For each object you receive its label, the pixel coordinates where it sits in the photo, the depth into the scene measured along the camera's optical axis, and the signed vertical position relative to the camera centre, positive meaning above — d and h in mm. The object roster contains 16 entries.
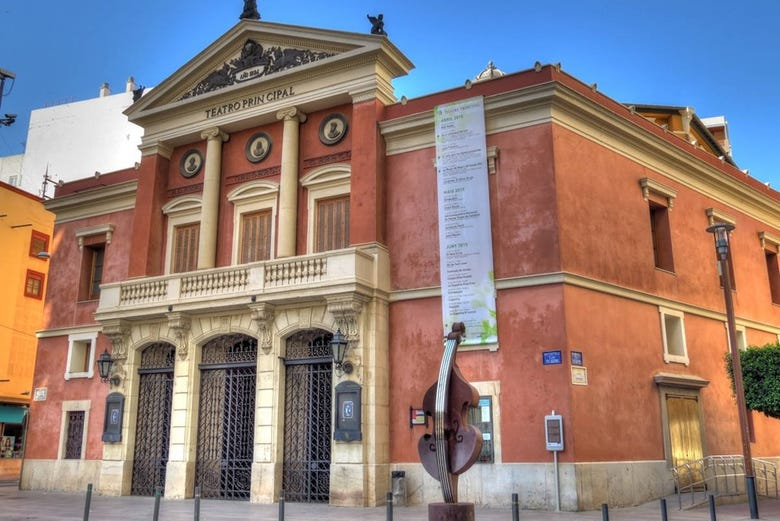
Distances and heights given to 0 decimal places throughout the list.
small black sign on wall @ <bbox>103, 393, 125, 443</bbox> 20281 +832
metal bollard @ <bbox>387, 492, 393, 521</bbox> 9797 -787
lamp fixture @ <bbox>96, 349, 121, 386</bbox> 20828 +2269
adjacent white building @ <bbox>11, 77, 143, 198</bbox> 40156 +16498
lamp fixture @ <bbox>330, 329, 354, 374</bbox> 17359 +2238
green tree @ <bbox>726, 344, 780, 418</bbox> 17938 +1643
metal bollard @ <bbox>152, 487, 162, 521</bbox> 11461 -859
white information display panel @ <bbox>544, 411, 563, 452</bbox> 15523 +315
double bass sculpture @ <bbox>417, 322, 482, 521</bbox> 8984 +122
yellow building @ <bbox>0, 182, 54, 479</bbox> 31359 +5924
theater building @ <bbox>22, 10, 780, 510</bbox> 16734 +3753
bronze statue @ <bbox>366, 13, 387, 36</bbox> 19922 +11127
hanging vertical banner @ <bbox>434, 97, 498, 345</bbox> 17219 +5275
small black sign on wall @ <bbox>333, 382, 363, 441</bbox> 17078 +827
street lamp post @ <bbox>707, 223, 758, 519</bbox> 13625 +1672
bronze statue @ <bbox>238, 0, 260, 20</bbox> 22109 +12755
